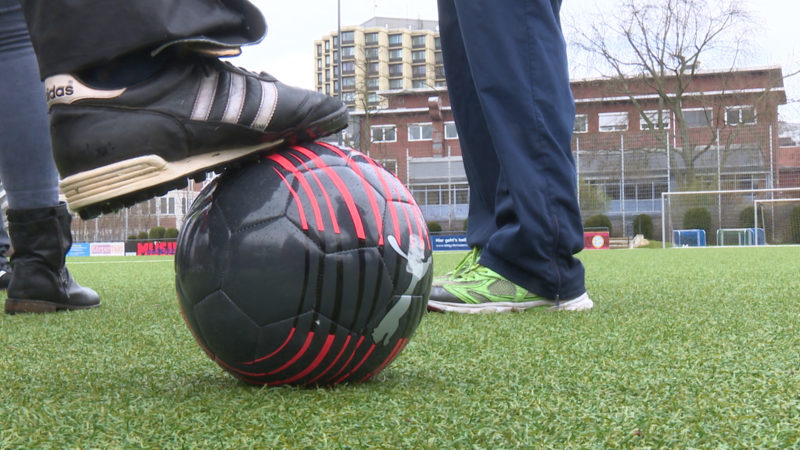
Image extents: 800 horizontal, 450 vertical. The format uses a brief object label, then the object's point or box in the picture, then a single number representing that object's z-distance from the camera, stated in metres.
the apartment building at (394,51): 77.25
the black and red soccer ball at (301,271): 1.23
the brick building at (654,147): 22.50
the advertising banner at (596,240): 18.47
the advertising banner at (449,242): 18.11
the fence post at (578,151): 23.61
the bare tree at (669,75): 25.38
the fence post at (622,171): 22.42
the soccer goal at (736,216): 17.58
